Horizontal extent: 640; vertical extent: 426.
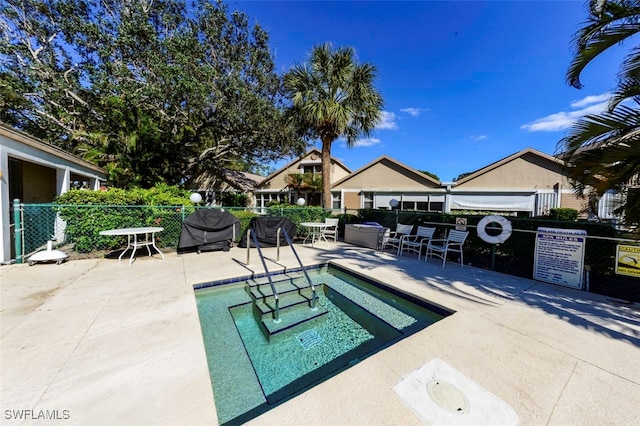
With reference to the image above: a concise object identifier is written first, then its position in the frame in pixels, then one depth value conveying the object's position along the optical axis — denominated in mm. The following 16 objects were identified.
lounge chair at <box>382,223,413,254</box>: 7632
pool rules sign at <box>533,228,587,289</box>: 4399
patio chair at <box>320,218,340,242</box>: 9312
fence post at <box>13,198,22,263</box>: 5156
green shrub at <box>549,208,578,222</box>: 10961
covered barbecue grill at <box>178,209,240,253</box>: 6805
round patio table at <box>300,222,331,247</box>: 8238
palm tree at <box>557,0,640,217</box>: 2982
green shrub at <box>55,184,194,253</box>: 5910
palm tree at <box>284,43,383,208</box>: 9961
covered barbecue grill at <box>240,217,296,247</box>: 7910
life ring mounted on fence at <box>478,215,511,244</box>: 5465
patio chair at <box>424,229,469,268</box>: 5893
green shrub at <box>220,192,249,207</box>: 18484
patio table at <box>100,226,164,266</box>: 5150
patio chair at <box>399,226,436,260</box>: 6816
